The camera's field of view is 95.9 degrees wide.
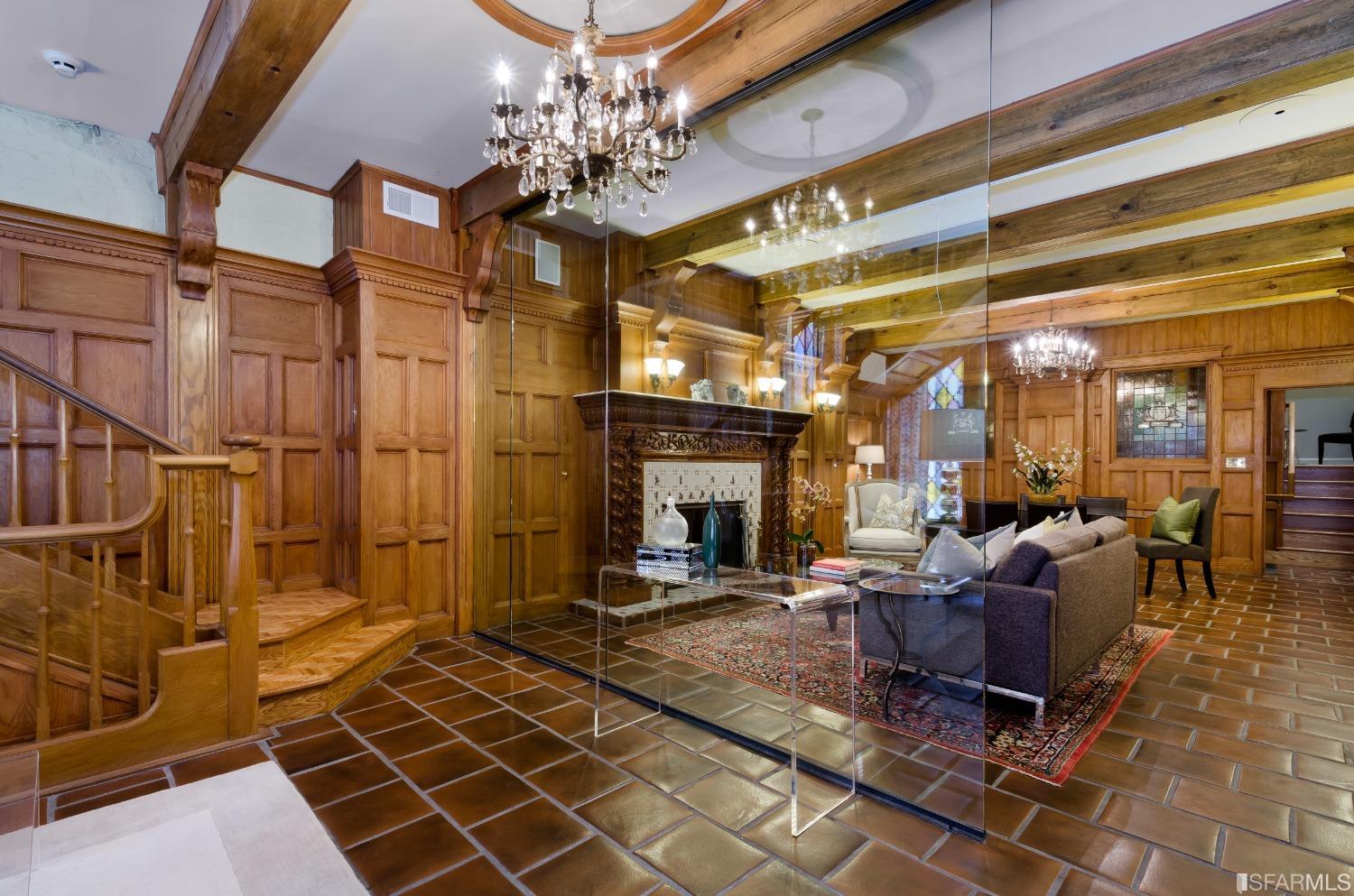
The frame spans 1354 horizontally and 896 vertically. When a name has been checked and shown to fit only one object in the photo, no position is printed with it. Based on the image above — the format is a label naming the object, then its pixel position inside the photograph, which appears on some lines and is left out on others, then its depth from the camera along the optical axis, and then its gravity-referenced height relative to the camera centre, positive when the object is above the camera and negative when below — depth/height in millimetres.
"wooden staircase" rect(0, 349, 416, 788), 2396 -804
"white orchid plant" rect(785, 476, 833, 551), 3087 -300
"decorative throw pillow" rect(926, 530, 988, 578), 2084 -395
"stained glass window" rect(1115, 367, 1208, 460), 7281 +394
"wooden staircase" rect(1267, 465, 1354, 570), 7379 -928
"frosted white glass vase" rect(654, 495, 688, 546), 2854 -395
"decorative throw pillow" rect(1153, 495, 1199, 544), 5547 -697
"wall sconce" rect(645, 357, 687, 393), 4168 +509
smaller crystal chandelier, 6934 +1062
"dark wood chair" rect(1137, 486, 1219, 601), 5473 -915
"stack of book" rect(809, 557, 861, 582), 2486 -517
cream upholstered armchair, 2434 -353
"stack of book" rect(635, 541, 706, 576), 2722 -520
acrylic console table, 2363 -1259
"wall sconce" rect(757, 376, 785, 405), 3525 +337
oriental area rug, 2424 -1287
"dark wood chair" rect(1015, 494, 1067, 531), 6473 -714
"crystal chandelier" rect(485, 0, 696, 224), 2135 +1198
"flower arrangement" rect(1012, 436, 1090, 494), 6848 -245
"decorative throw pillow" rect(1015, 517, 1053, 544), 3473 -510
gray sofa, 2572 -814
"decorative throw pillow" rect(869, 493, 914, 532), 2488 -289
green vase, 2795 -444
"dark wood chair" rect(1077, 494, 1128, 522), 6480 -659
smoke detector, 2785 +1767
